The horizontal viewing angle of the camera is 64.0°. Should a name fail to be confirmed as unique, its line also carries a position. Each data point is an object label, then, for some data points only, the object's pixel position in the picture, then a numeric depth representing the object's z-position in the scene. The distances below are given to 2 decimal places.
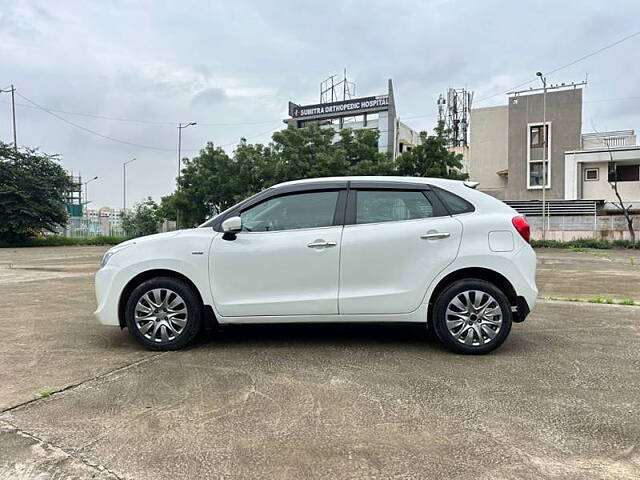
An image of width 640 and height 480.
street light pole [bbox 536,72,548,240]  31.22
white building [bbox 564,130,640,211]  32.34
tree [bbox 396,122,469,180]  27.45
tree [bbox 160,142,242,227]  32.78
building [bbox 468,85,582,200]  34.12
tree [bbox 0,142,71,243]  32.16
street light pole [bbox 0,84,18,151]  36.50
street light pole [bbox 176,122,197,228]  35.52
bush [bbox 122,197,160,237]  45.84
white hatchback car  4.68
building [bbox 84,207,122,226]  44.47
